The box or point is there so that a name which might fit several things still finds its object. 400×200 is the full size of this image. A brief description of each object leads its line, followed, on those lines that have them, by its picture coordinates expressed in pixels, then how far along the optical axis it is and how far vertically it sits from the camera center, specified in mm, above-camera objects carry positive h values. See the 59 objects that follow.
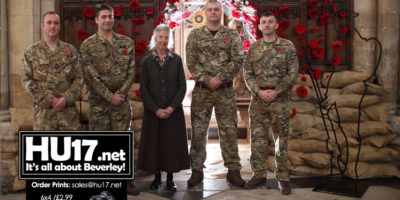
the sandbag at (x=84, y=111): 4535 -258
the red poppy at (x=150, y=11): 5660 +1132
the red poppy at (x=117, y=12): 5660 +1114
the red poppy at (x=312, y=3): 5524 +1238
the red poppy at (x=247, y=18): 5484 +1008
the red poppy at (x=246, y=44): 5480 +642
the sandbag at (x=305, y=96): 5059 -65
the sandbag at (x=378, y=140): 4621 -592
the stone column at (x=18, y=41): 5133 +629
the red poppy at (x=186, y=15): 5613 +1068
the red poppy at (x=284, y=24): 5387 +921
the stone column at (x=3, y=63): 5027 +327
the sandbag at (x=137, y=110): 4789 -256
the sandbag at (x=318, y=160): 4551 -814
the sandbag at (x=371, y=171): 4504 -930
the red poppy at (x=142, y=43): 5656 +668
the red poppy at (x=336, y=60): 5418 +419
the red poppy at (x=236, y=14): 5492 +1064
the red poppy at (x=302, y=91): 5023 -12
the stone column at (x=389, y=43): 5383 +659
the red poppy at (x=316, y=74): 5066 +215
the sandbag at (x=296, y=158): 4672 -815
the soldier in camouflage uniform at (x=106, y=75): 3770 +137
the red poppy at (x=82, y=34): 5574 +782
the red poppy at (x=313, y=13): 5582 +1103
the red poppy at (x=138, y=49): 5654 +581
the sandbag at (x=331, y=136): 4617 -556
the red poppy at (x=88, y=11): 5570 +1106
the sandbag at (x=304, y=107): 5000 -218
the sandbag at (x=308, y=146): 4668 -670
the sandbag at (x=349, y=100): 4820 -121
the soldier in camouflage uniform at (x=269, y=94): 3918 -41
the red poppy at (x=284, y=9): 5535 +1149
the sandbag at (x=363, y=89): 4918 +19
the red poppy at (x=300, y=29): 5250 +826
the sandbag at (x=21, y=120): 4211 -341
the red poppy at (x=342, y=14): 5582 +1091
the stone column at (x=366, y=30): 5496 +852
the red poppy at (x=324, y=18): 5539 +1025
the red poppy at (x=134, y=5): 5629 +1219
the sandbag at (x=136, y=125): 4750 -437
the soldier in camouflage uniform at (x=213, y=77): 3941 +124
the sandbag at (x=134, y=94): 4977 -63
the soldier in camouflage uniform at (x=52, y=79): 3555 +88
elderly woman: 3867 -241
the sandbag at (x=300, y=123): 4812 -406
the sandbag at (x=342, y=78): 5031 +162
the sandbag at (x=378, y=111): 4824 -256
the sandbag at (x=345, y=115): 4734 -299
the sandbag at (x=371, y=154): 4578 -749
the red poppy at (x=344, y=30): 5552 +857
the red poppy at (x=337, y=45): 5473 +636
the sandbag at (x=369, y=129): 4656 -457
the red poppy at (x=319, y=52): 5488 +538
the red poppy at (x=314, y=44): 5461 +652
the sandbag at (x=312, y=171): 4625 -960
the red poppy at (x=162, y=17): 5556 +1028
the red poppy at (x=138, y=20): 5660 +1001
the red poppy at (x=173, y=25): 5512 +916
